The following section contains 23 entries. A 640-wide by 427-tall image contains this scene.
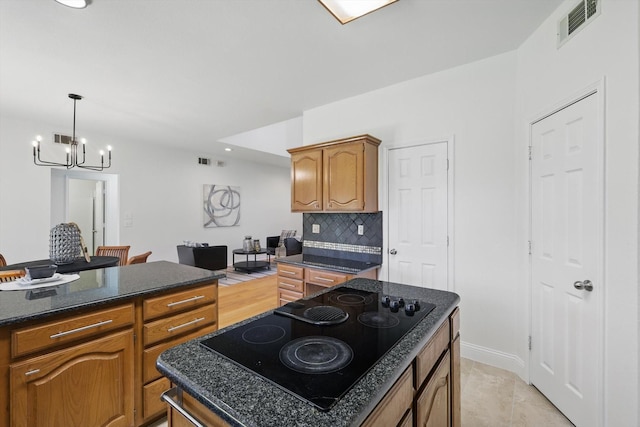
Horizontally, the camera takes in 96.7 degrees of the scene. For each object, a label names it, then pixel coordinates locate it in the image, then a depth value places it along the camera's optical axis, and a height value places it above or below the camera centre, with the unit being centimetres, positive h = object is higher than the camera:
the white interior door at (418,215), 281 +0
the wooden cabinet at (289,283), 310 -76
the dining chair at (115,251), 394 -53
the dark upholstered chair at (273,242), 792 -77
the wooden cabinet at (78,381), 130 -85
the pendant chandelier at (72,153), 334 +87
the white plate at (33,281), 170 -42
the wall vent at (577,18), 168 +125
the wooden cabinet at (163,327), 172 -73
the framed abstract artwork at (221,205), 683 +21
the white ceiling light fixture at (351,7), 179 +134
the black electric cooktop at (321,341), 77 -45
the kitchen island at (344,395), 65 -46
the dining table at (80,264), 254 -50
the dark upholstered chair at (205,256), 537 -84
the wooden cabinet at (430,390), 86 -65
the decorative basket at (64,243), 271 -29
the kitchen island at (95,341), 129 -69
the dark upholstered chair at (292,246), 690 -77
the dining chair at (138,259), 342 -56
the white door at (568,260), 169 -29
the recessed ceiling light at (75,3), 185 +138
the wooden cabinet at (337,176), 298 +43
